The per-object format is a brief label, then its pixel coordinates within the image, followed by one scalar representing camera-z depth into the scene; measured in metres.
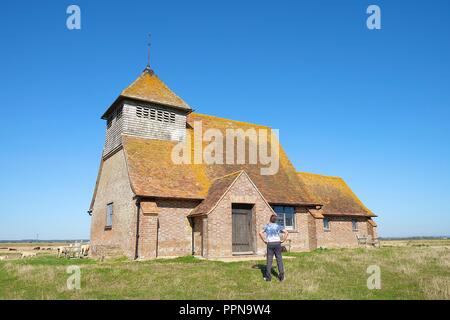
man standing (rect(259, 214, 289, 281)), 10.98
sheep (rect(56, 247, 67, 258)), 24.43
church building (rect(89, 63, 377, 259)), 18.45
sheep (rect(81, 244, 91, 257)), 23.95
